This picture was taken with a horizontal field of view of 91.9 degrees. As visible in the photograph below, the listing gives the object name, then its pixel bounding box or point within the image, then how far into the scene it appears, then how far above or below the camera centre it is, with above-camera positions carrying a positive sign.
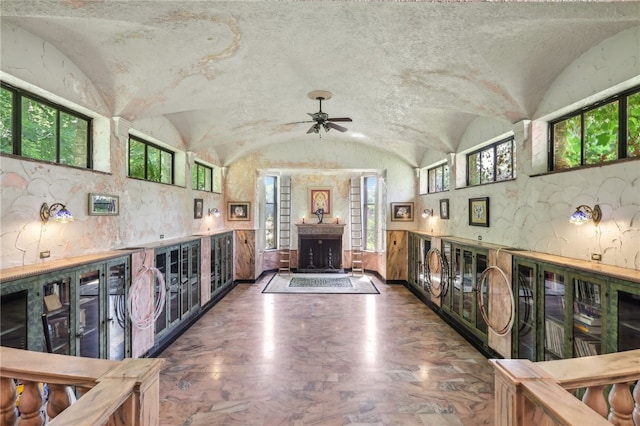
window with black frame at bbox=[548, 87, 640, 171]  2.53 +0.75
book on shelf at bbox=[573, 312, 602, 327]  2.42 -0.86
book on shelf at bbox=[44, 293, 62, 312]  2.46 -0.71
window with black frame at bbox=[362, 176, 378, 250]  9.09 +0.09
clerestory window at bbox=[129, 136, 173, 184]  4.36 +0.82
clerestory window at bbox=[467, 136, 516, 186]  4.21 +0.77
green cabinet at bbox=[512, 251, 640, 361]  2.21 -0.80
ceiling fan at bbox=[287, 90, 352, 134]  4.53 +1.44
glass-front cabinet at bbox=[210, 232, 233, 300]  6.29 -1.06
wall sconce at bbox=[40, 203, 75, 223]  2.71 +0.01
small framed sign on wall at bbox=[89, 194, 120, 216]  3.35 +0.11
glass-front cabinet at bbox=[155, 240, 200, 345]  4.21 -1.08
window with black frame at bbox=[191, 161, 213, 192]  6.42 +0.83
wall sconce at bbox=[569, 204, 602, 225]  2.63 +0.00
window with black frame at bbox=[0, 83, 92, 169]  2.58 +0.81
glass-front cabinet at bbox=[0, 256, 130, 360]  2.25 -0.82
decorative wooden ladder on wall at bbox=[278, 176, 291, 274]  9.19 -0.21
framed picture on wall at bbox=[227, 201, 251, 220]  7.92 +0.11
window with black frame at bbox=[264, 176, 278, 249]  9.28 +0.03
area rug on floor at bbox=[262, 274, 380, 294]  7.12 -1.75
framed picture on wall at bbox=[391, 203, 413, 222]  7.84 +0.05
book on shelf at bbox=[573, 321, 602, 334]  2.42 -0.94
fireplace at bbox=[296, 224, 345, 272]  9.10 -1.16
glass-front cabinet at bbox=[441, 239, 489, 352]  4.21 -1.10
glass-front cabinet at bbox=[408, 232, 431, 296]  6.36 -1.04
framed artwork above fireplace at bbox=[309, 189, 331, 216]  9.32 +0.48
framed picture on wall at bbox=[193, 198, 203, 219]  6.14 +0.13
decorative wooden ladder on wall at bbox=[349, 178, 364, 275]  9.11 -0.27
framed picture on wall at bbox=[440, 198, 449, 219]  5.91 +0.11
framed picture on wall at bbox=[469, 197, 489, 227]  4.53 +0.04
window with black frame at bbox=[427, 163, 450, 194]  6.38 +0.78
